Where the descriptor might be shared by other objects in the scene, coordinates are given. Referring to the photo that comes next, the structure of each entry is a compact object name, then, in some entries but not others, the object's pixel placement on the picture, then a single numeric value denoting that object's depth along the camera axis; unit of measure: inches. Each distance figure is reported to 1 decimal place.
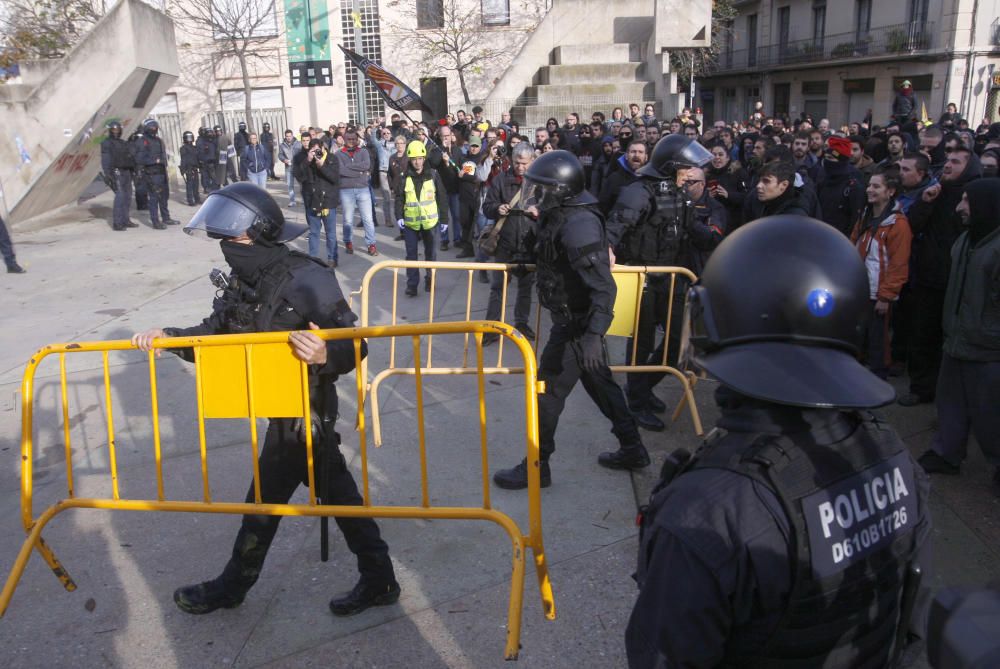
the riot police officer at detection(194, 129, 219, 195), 716.0
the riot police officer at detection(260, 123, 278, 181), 824.3
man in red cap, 277.0
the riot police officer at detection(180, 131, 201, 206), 675.4
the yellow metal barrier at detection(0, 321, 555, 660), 112.9
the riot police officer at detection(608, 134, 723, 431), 201.5
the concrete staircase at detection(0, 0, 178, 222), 534.6
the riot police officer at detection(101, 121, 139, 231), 548.4
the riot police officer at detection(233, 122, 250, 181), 738.2
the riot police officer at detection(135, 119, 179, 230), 559.8
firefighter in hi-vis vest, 356.2
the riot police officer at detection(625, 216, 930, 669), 53.3
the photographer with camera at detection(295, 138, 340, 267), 409.1
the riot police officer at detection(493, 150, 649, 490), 162.1
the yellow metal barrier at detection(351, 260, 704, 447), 189.9
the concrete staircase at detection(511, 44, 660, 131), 732.0
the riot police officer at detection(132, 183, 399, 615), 124.9
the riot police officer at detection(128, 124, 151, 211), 568.1
